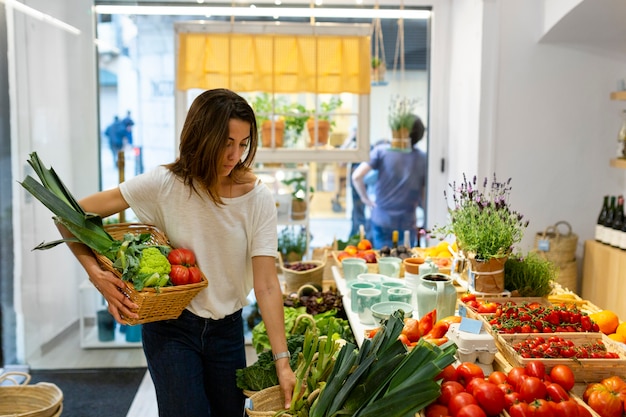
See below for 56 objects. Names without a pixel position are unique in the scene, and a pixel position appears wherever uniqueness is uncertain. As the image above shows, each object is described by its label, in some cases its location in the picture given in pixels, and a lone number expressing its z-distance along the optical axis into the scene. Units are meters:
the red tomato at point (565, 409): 1.86
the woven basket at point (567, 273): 4.40
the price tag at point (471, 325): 2.35
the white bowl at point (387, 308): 2.73
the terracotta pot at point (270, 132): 4.77
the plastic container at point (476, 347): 2.31
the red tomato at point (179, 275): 2.13
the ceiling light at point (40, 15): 4.03
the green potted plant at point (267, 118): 4.76
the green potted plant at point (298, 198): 4.95
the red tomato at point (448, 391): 1.94
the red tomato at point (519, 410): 1.87
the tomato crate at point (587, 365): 2.20
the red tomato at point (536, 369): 2.12
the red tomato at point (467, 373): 2.07
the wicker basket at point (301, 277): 4.17
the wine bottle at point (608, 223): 4.26
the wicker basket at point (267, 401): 2.18
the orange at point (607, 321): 2.62
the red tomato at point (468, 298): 2.84
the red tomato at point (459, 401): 1.87
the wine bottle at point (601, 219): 4.36
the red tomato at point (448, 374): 2.06
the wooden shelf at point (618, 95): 4.19
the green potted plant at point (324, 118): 4.79
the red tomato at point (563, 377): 2.10
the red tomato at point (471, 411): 1.82
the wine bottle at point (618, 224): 4.14
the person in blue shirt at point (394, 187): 5.10
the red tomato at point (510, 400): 1.92
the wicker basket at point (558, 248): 4.38
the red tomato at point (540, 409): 1.86
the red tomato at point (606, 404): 1.98
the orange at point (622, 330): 2.53
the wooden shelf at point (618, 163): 4.16
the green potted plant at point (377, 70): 4.91
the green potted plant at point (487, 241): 2.90
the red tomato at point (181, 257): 2.18
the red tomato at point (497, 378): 2.05
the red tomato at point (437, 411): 1.90
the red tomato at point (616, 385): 2.04
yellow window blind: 4.59
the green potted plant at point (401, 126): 4.89
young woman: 2.22
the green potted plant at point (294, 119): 4.79
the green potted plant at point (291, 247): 4.87
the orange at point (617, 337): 2.51
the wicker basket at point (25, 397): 3.34
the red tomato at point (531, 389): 1.97
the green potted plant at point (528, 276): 2.99
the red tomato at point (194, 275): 2.16
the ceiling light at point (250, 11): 4.93
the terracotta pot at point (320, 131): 4.79
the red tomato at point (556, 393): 1.98
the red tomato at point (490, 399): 1.89
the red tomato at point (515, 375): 2.05
